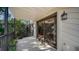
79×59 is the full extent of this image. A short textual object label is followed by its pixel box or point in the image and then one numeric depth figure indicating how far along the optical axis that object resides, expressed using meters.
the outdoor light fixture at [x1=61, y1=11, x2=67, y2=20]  2.09
